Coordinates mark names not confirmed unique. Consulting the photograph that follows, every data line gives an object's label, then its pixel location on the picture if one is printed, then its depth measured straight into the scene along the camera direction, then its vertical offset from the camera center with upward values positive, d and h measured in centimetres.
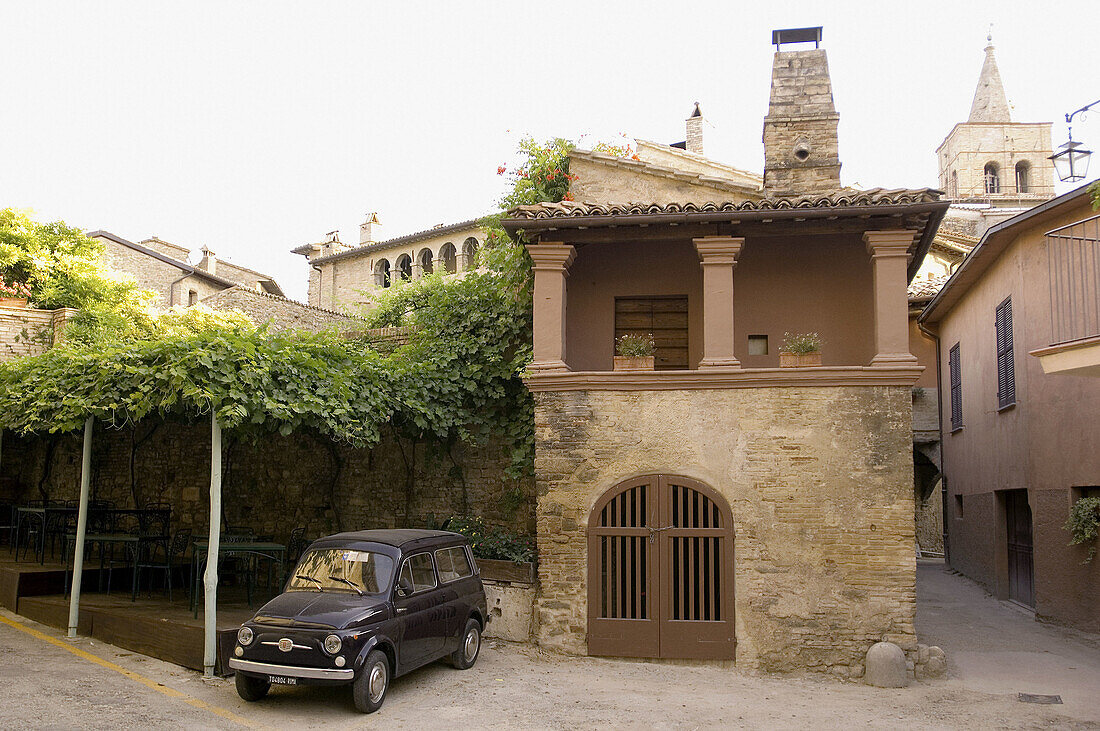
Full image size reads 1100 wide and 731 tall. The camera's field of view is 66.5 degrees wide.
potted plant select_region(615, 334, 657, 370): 1108 +146
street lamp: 889 +336
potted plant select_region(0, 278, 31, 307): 2000 +397
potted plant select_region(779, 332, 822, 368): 1062 +144
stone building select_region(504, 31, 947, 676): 1016 -8
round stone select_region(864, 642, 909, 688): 969 -229
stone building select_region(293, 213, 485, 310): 3316 +859
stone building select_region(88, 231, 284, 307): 3453 +783
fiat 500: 781 -155
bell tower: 5075 +1926
